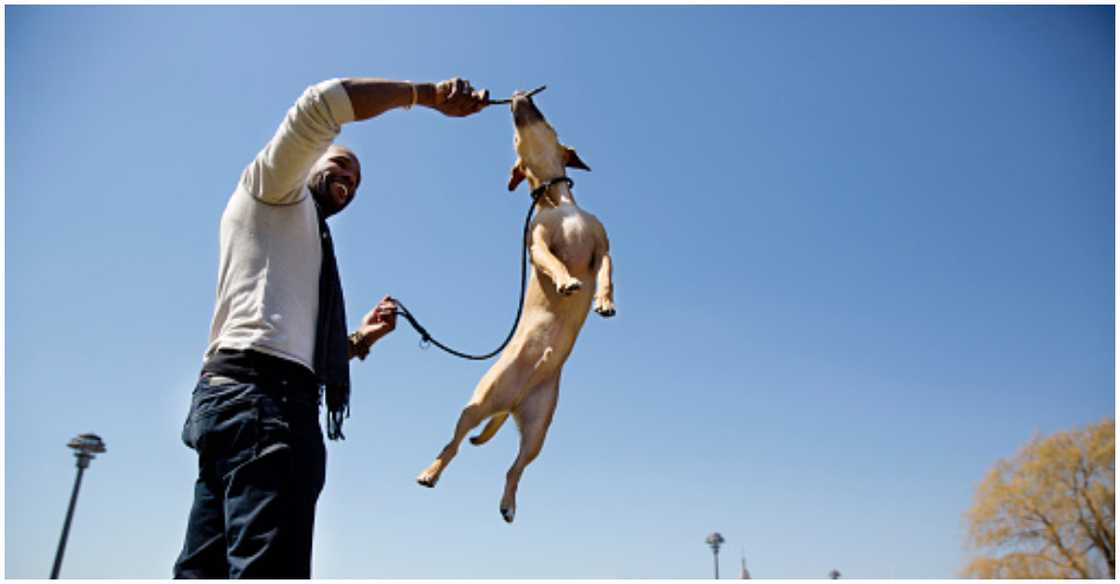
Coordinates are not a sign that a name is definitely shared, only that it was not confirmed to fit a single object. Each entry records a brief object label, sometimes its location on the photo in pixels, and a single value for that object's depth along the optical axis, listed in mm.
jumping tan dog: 3803
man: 1886
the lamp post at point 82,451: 11328
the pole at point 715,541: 27678
